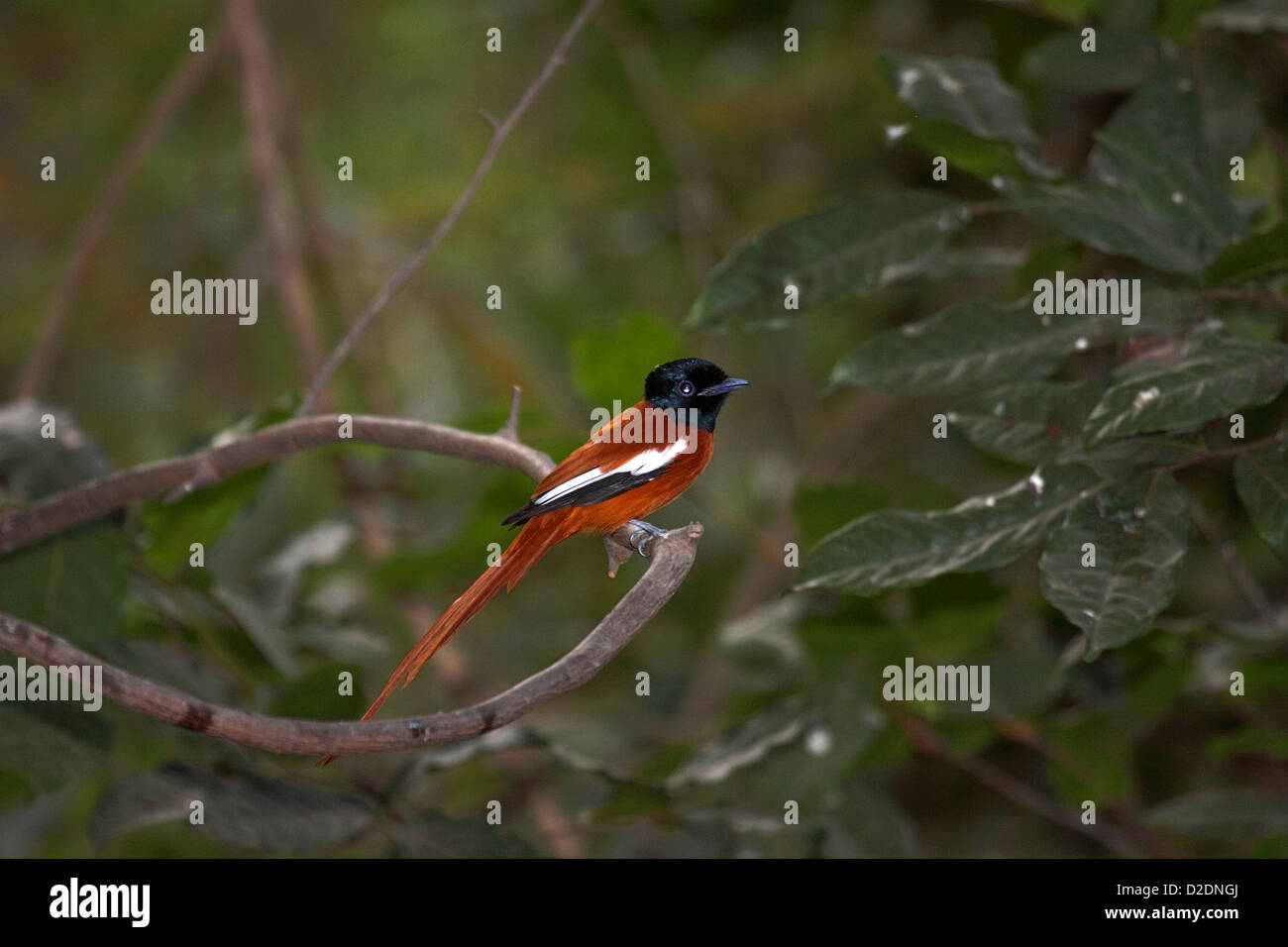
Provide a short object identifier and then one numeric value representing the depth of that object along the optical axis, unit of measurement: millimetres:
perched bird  1519
